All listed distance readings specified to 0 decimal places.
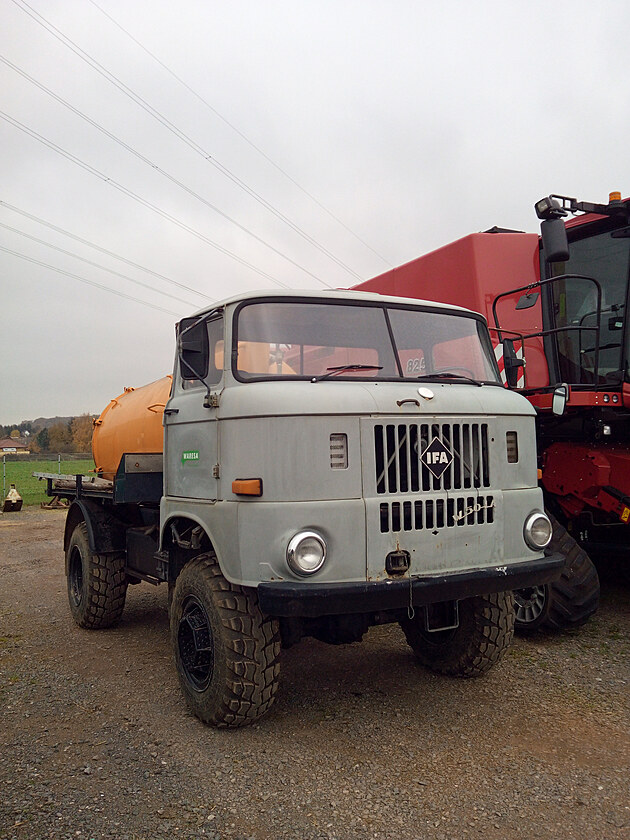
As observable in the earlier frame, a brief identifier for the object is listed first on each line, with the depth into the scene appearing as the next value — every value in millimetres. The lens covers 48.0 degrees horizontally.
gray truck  3857
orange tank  6188
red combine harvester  5910
